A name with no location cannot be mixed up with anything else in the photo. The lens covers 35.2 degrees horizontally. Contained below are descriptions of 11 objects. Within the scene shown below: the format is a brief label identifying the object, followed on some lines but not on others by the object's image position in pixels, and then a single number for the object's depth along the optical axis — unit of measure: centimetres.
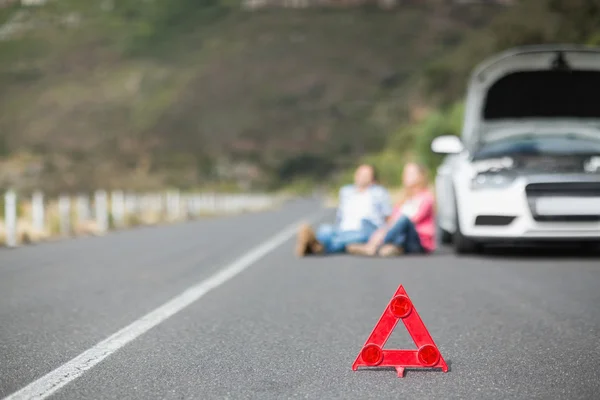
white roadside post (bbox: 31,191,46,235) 2173
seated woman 1327
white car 1186
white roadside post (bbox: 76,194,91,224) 2555
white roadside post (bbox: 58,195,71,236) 2305
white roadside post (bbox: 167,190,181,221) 3497
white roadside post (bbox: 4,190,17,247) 1883
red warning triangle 527
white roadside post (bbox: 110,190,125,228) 2794
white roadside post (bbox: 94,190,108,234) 2509
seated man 1348
